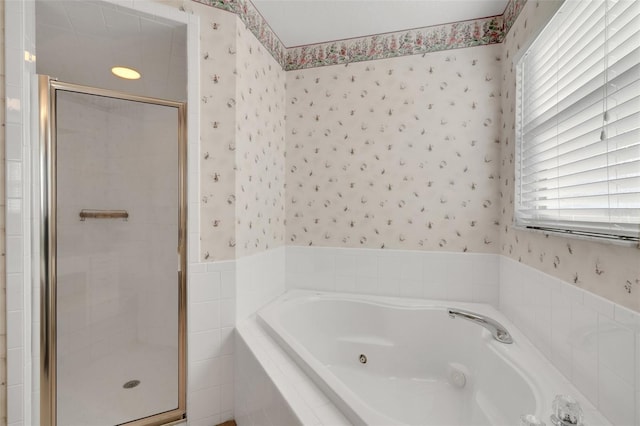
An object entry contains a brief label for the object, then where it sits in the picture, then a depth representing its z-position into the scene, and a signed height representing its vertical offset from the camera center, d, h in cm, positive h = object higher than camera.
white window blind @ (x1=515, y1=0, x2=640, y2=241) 84 +32
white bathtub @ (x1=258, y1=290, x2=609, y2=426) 108 -74
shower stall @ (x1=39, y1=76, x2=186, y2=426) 138 -27
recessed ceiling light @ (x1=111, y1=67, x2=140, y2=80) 195 +94
